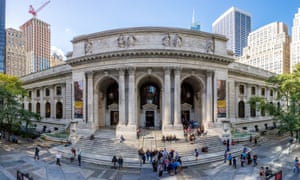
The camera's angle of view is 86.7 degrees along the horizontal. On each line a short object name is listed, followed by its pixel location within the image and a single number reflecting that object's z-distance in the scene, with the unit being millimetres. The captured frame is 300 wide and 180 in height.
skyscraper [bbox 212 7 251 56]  155875
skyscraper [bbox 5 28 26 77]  80125
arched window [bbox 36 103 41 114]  37969
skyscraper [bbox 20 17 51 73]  110938
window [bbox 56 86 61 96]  33822
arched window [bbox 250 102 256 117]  34338
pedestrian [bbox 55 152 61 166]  15585
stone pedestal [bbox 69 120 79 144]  22041
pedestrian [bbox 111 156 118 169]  14928
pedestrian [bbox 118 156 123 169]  14789
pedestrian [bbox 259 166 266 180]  11521
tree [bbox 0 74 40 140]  22234
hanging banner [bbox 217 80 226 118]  25203
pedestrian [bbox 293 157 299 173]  13273
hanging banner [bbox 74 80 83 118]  25938
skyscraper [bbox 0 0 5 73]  77500
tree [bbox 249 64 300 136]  19453
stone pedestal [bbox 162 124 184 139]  21953
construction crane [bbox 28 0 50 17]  120306
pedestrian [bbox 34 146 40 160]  17078
